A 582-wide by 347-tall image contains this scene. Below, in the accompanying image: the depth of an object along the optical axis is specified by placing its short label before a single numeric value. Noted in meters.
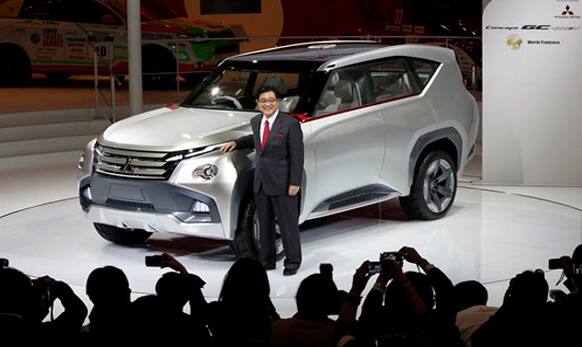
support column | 14.28
